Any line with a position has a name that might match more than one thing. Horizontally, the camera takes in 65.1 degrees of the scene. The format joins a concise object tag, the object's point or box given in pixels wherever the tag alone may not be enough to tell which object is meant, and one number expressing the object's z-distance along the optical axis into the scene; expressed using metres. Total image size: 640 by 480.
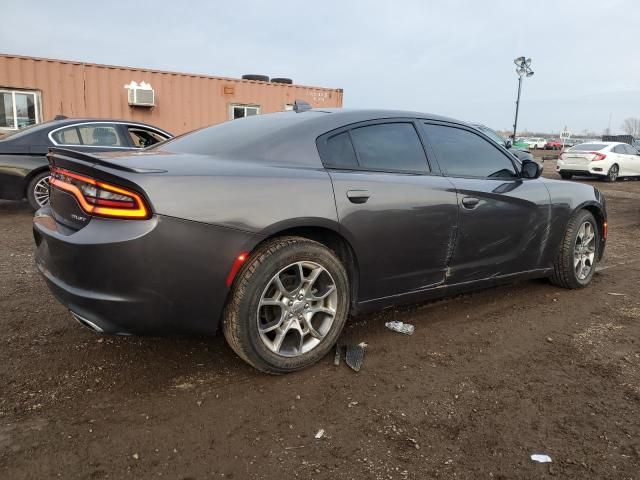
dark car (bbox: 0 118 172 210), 6.76
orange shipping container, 10.91
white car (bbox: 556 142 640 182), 16.06
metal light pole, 25.95
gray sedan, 2.23
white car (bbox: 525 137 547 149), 55.03
